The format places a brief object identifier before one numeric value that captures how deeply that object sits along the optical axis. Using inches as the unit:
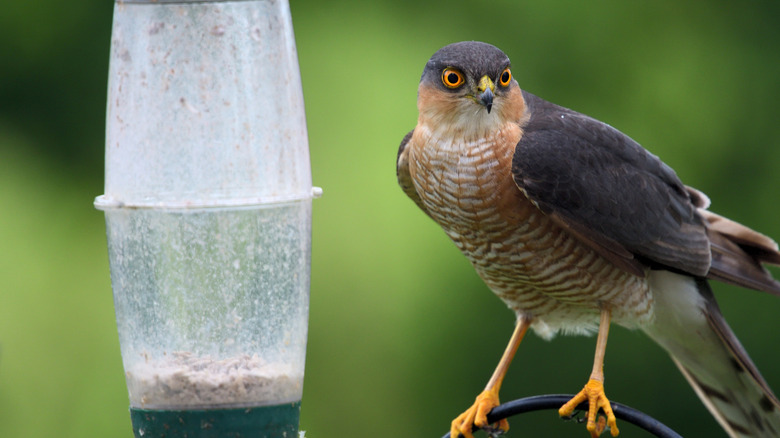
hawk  248.4
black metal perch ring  203.8
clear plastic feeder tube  169.0
